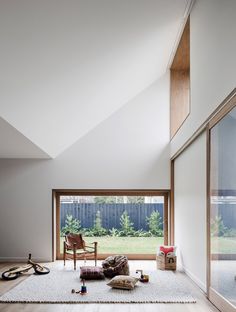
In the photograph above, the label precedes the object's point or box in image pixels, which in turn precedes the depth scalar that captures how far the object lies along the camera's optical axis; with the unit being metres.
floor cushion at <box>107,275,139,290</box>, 3.64
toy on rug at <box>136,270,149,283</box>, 3.96
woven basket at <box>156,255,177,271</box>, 4.75
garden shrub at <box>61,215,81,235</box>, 5.78
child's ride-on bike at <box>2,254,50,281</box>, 4.18
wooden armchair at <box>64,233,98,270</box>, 4.97
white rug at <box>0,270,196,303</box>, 3.29
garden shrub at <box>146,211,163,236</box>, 5.73
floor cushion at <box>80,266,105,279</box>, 4.09
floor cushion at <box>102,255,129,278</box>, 4.22
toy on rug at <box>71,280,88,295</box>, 3.47
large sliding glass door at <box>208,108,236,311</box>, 2.67
